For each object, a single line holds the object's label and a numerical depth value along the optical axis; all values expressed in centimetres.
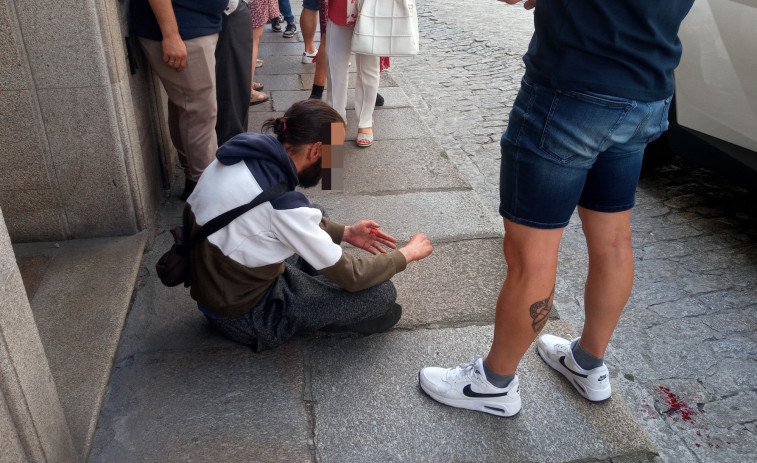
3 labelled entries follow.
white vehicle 322
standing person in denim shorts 163
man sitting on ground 212
